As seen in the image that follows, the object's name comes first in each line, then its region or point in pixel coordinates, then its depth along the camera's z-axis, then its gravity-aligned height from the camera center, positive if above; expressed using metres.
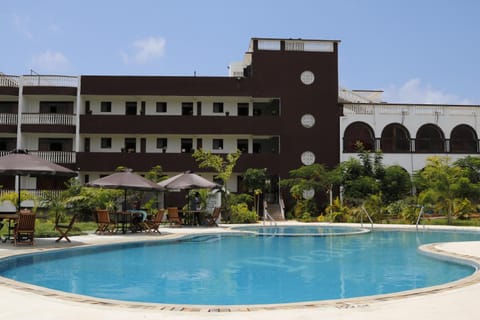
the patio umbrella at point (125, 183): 18.39 +0.49
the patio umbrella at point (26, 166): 13.75 +0.81
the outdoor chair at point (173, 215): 22.80 -0.90
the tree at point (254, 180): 31.69 +1.05
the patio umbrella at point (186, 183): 22.33 +0.59
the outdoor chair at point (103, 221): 17.47 -0.89
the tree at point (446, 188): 25.38 +0.49
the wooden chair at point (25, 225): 12.92 -0.78
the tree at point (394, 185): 29.83 +0.75
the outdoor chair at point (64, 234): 14.29 -1.11
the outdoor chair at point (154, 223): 18.75 -1.02
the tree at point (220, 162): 26.98 +2.07
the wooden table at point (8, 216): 13.20 -0.58
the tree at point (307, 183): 30.66 +0.87
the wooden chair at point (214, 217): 23.61 -1.00
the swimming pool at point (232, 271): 8.13 -1.56
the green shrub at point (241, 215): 27.09 -1.01
